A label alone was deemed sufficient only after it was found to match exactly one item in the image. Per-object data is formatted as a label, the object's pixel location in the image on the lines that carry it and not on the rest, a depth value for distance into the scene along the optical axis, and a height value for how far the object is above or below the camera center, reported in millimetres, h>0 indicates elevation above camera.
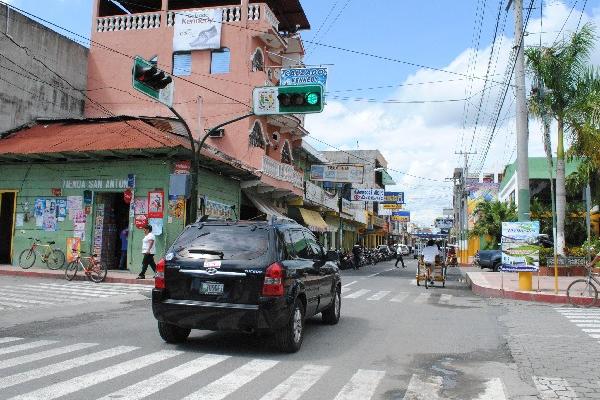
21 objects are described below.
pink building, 26031 +8497
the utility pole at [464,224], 50469 +2016
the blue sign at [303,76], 19141 +5883
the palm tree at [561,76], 22688 +7055
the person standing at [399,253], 40681 -737
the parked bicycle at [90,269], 17672 -1091
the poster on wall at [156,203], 19859 +1189
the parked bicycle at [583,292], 13773 -1153
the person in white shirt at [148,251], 17906 -473
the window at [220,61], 26484 +8541
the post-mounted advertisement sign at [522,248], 15992 -56
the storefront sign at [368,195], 43938 +3776
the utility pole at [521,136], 16719 +3394
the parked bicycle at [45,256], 20406 -840
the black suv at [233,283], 6949 -576
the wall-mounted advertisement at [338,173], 34344 +4311
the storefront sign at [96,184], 20344 +1909
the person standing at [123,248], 20873 -471
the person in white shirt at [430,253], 18978 -316
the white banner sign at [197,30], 26338 +9984
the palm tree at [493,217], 41188 +2174
